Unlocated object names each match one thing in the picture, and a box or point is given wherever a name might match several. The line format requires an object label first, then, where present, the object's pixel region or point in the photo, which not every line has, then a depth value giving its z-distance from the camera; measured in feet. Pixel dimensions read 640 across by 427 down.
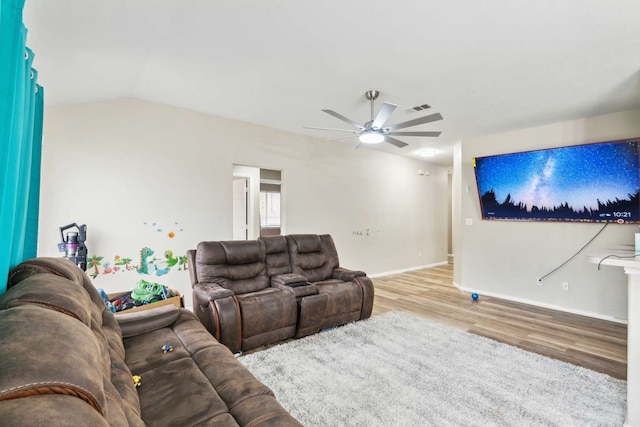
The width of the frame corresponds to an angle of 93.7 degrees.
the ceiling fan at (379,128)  9.49
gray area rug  6.41
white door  19.70
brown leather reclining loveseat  9.06
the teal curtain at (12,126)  3.82
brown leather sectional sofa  1.96
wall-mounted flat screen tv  11.96
